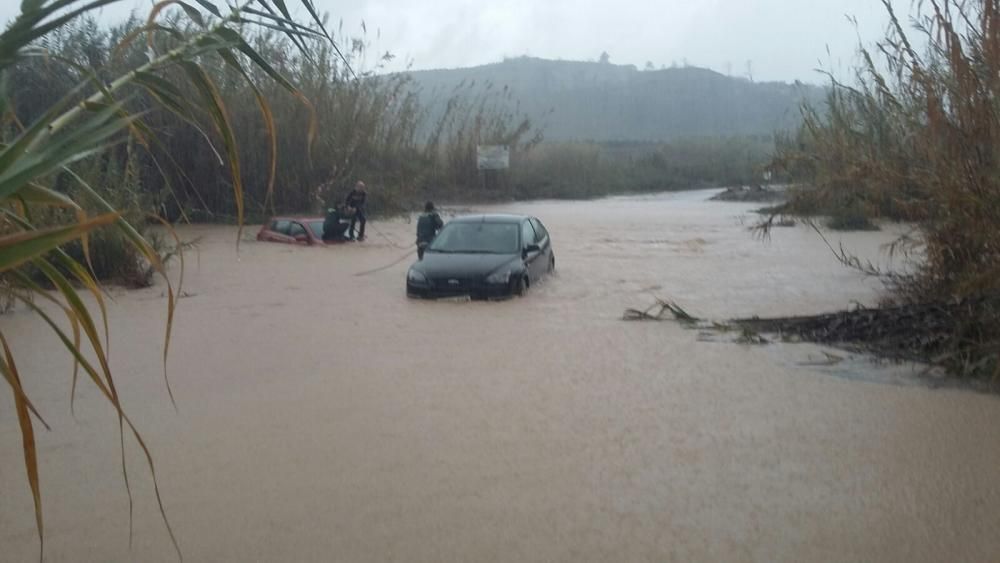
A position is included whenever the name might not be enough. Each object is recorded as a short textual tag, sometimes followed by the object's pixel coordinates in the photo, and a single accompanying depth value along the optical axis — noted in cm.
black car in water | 1476
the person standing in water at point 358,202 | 2273
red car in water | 2158
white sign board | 4100
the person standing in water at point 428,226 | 1847
